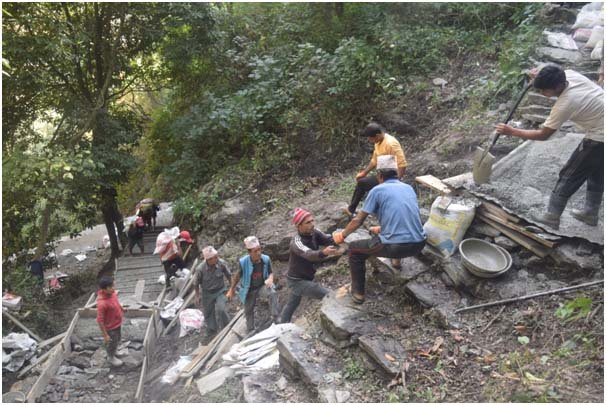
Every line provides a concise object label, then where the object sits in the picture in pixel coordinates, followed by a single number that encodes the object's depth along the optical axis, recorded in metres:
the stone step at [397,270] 4.78
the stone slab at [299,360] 4.17
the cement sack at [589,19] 7.81
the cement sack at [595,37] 7.20
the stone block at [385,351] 3.95
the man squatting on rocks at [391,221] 4.11
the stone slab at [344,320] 4.40
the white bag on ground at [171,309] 7.50
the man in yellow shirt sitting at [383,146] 5.27
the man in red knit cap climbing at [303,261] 4.91
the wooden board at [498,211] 4.58
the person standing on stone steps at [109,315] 6.11
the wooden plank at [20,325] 6.99
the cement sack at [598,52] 6.71
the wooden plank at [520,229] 4.27
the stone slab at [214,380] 4.80
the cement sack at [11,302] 7.10
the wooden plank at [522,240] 4.38
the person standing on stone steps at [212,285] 6.17
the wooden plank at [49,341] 6.96
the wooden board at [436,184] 5.09
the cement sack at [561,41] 7.70
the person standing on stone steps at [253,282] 5.64
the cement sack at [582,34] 7.78
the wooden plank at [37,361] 6.29
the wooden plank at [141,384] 5.70
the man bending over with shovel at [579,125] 3.79
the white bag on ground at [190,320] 6.79
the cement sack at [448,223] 4.64
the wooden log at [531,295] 3.95
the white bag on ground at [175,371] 5.64
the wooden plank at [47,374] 5.47
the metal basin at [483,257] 4.34
